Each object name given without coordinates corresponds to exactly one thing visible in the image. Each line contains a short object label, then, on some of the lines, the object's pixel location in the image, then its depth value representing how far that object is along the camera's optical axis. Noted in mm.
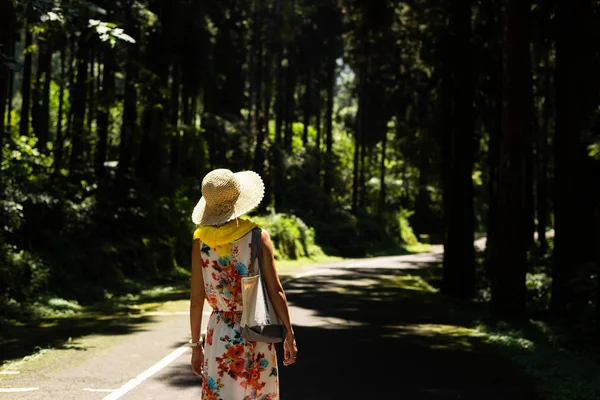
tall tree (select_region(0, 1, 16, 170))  13039
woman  4891
